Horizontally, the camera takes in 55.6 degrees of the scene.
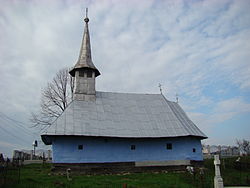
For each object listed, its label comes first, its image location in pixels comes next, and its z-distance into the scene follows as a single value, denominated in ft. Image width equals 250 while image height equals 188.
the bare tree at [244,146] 138.62
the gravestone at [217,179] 34.19
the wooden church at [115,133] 52.90
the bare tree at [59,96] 78.48
